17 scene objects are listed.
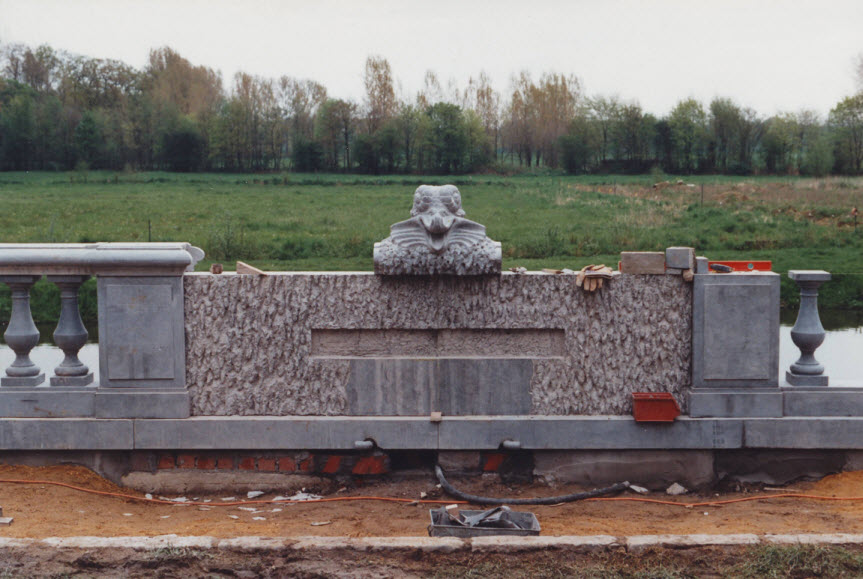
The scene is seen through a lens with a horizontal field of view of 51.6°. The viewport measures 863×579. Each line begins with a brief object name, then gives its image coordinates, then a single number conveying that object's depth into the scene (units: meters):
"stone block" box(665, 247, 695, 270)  5.78
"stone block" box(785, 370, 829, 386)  6.03
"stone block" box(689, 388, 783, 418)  5.92
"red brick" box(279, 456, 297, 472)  6.04
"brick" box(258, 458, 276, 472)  6.05
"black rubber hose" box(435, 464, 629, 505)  5.55
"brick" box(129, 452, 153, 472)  6.02
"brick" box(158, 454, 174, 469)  6.05
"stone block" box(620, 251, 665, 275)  5.89
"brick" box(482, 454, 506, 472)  6.06
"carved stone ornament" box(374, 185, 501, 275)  5.80
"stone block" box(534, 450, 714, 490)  6.04
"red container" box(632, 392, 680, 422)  5.87
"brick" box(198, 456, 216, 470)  6.04
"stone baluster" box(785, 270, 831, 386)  6.00
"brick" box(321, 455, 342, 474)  6.05
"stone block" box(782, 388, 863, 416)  5.97
